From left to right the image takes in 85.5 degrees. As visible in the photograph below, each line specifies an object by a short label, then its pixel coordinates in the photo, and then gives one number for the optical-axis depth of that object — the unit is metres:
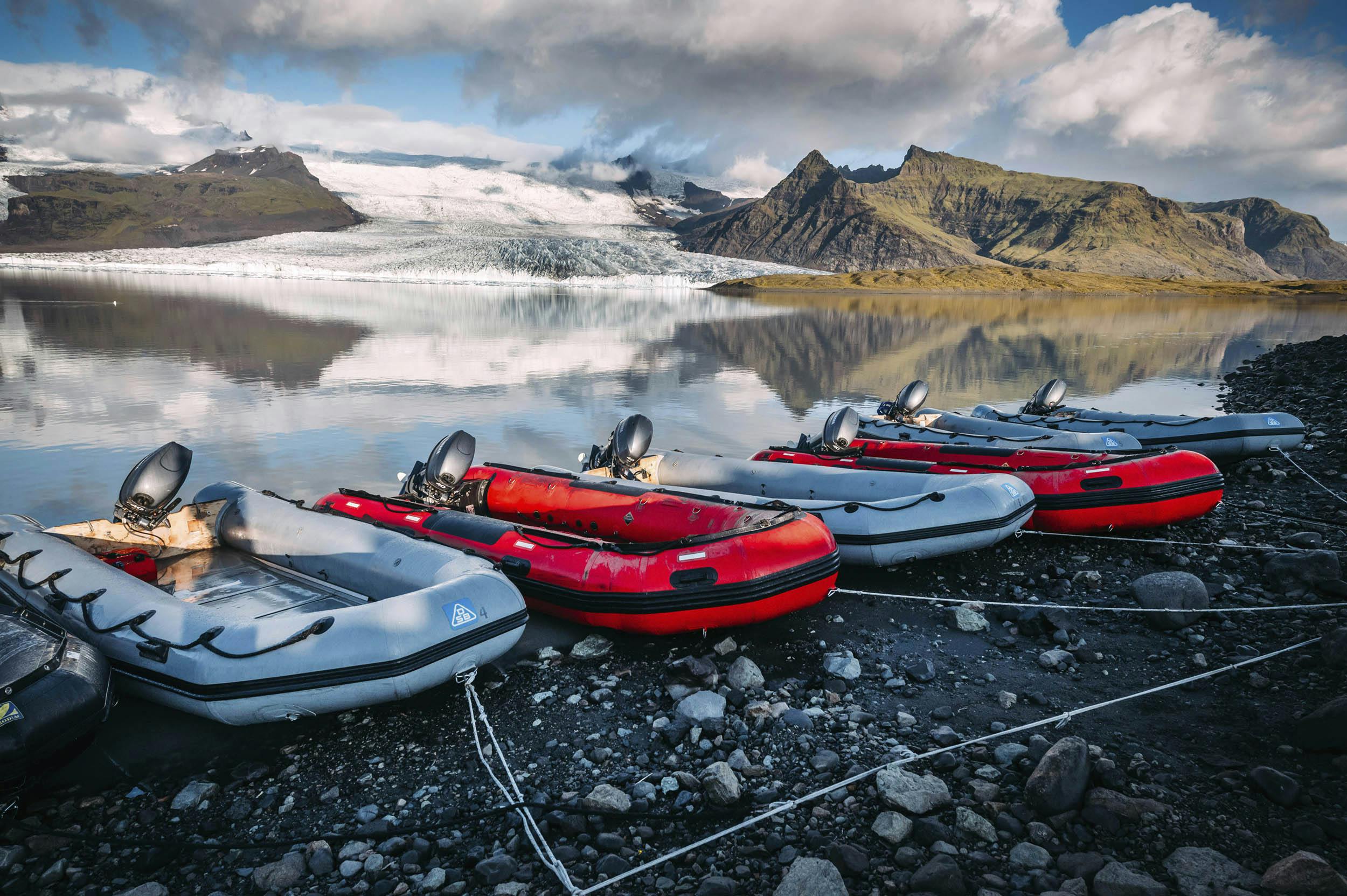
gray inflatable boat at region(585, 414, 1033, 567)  5.45
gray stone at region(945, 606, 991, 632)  4.77
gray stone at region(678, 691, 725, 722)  3.75
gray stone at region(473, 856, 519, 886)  2.71
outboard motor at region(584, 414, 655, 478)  6.96
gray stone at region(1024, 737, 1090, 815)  2.86
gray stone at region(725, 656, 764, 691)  4.09
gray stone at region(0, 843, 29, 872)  2.83
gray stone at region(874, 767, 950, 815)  2.96
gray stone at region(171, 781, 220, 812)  3.19
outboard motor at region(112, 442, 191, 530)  5.44
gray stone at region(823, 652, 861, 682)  4.20
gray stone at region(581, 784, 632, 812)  3.06
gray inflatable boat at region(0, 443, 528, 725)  3.55
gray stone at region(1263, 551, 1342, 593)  4.93
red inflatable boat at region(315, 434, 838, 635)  4.49
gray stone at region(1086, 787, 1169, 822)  2.78
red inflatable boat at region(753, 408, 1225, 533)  6.25
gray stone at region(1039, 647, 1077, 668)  4.23
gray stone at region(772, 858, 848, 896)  2.50
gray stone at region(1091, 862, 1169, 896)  2.40
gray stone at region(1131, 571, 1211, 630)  4.64
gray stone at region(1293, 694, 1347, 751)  3.02
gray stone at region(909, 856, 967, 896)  2.50
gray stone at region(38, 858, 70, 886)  2.78
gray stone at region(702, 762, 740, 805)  3.07
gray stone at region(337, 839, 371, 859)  2.87
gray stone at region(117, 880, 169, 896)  2.68
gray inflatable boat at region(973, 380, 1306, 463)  8.66
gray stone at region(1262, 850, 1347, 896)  2.22
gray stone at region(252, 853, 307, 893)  2.74
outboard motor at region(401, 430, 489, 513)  6.23
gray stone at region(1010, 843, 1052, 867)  2.62
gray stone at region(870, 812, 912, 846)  2.81
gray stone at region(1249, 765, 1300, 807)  2.79
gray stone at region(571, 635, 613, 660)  4.52
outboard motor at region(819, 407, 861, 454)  7.88
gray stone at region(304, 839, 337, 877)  2.79
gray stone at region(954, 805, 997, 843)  2.77
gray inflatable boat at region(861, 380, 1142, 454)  8.00
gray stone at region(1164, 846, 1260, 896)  2.42
